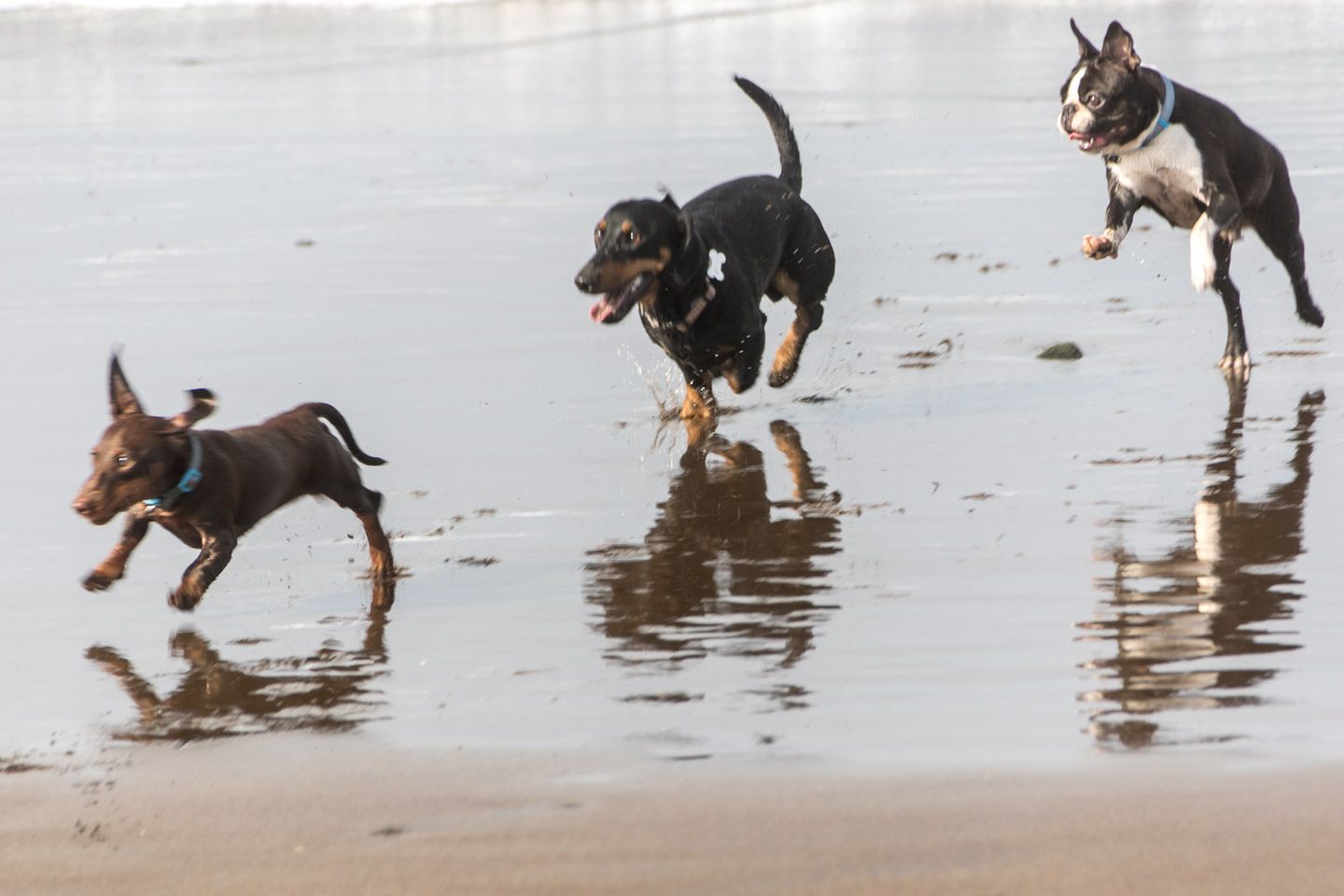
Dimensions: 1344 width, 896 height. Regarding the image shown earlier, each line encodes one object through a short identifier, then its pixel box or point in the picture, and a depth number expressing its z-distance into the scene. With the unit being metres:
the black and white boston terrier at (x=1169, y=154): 13.37
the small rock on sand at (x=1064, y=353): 14.20
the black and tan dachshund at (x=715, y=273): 12.32
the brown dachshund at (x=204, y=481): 8.66
